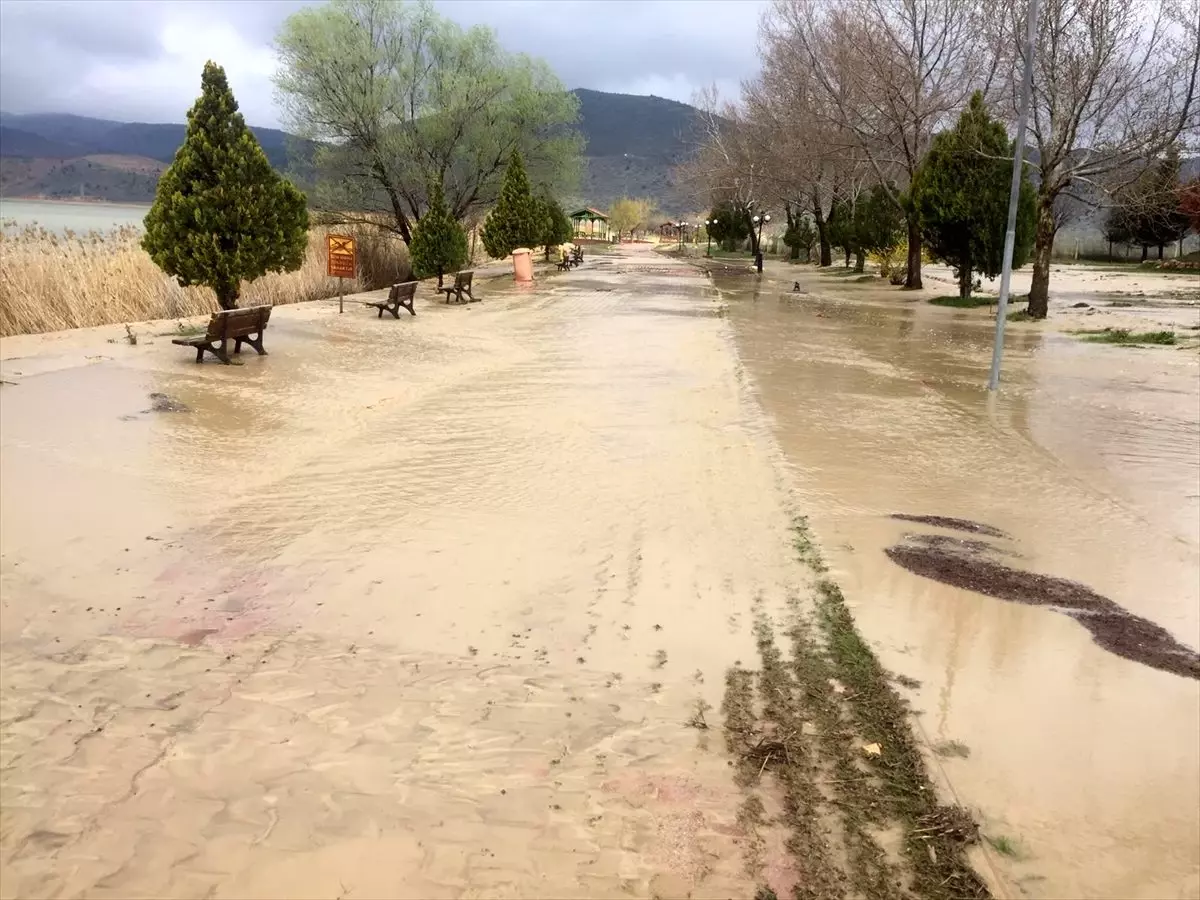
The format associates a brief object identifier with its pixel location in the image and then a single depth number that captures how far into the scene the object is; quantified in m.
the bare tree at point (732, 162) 45.78
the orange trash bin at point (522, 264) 29.78
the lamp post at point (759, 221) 41.20
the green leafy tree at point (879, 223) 32.03
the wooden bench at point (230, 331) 11.06
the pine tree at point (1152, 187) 18.28
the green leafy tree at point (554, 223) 36.25
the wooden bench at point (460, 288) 21.03
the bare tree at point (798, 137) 29.97
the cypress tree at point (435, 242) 24.14
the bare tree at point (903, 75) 24.61
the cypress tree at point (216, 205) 13.44
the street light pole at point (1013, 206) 9.86
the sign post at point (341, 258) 16.70
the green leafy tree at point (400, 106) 27.53
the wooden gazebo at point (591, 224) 86.59
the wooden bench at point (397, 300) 17.50
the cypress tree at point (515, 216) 30.38
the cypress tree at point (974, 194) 21.31
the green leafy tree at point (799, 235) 50.75
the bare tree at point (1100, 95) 17.44
